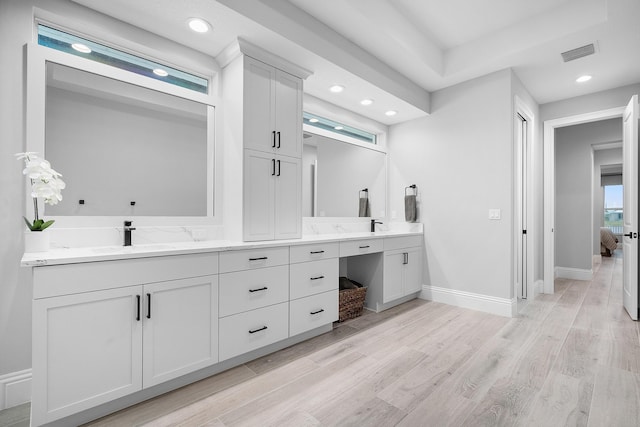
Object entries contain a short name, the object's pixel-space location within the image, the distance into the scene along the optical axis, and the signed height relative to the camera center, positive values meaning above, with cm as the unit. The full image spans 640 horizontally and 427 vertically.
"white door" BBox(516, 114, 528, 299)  388 -8
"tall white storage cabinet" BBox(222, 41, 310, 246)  243 +59
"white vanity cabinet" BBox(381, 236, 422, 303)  339 -60
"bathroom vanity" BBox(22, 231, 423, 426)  147 -59
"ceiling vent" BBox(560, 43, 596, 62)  284 +155
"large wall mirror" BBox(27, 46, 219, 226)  192 +53
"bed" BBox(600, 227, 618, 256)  751 -63
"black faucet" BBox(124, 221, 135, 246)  207 -12
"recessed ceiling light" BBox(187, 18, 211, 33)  213 +134
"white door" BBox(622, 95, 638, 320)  309 +11
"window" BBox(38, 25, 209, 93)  195 +111
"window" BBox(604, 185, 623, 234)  1030 +29
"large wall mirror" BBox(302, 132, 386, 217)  334 +47
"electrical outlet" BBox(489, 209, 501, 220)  331 +2
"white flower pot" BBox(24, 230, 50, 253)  163 -14
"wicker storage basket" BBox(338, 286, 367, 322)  305 -89
